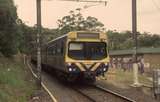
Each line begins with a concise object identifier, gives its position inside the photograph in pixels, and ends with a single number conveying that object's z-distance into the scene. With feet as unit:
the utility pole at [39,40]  70.12
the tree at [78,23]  266.16
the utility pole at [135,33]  68.15
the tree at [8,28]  116.23
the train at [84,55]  69.31
